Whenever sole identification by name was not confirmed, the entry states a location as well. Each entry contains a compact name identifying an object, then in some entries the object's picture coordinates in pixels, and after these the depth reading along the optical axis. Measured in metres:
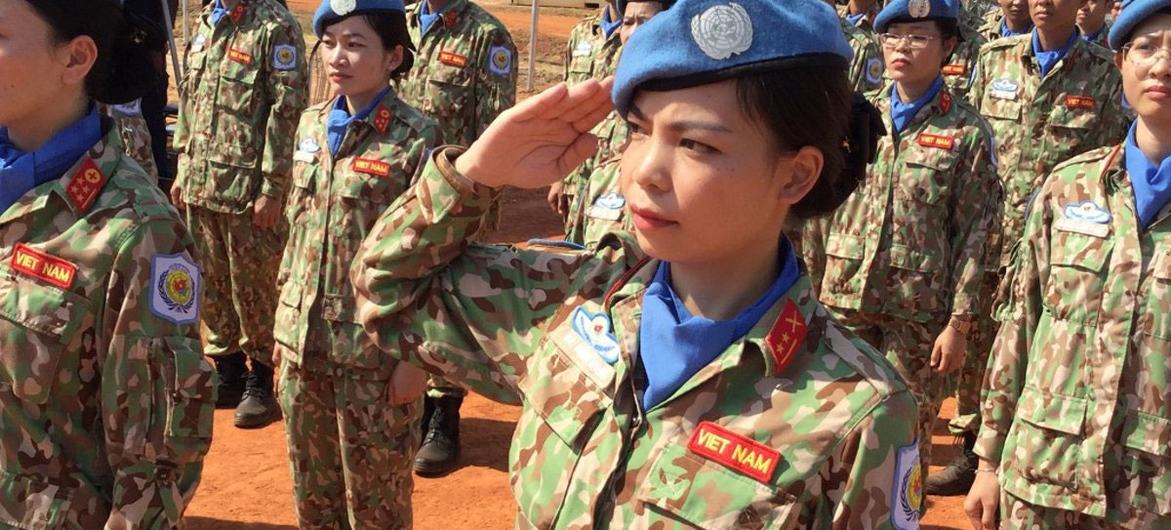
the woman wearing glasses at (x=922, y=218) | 5.50
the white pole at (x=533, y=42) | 15.84
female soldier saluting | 1.84
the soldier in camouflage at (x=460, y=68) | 8.52
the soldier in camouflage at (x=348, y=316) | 4.62
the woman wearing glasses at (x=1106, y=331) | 3.35
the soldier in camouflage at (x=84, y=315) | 2.69
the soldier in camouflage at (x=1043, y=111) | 7.22
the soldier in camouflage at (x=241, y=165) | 7.10
